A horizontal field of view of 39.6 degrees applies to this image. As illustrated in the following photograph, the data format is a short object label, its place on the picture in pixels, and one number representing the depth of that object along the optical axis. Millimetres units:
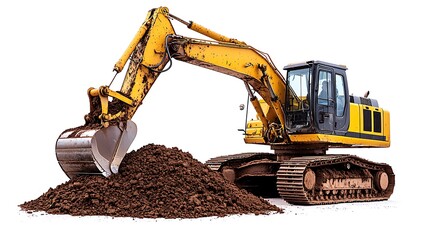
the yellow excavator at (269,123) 9258
